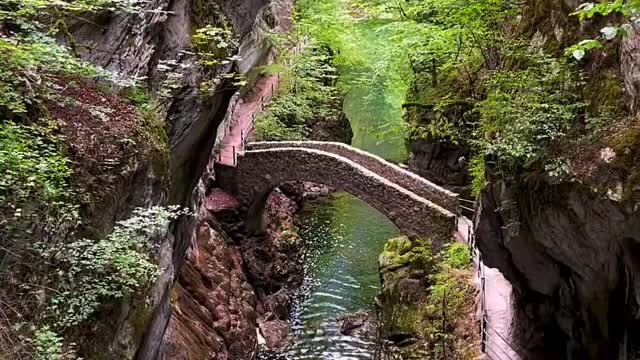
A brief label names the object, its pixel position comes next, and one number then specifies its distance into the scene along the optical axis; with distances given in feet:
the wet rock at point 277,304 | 58.44
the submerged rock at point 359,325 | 53.98
